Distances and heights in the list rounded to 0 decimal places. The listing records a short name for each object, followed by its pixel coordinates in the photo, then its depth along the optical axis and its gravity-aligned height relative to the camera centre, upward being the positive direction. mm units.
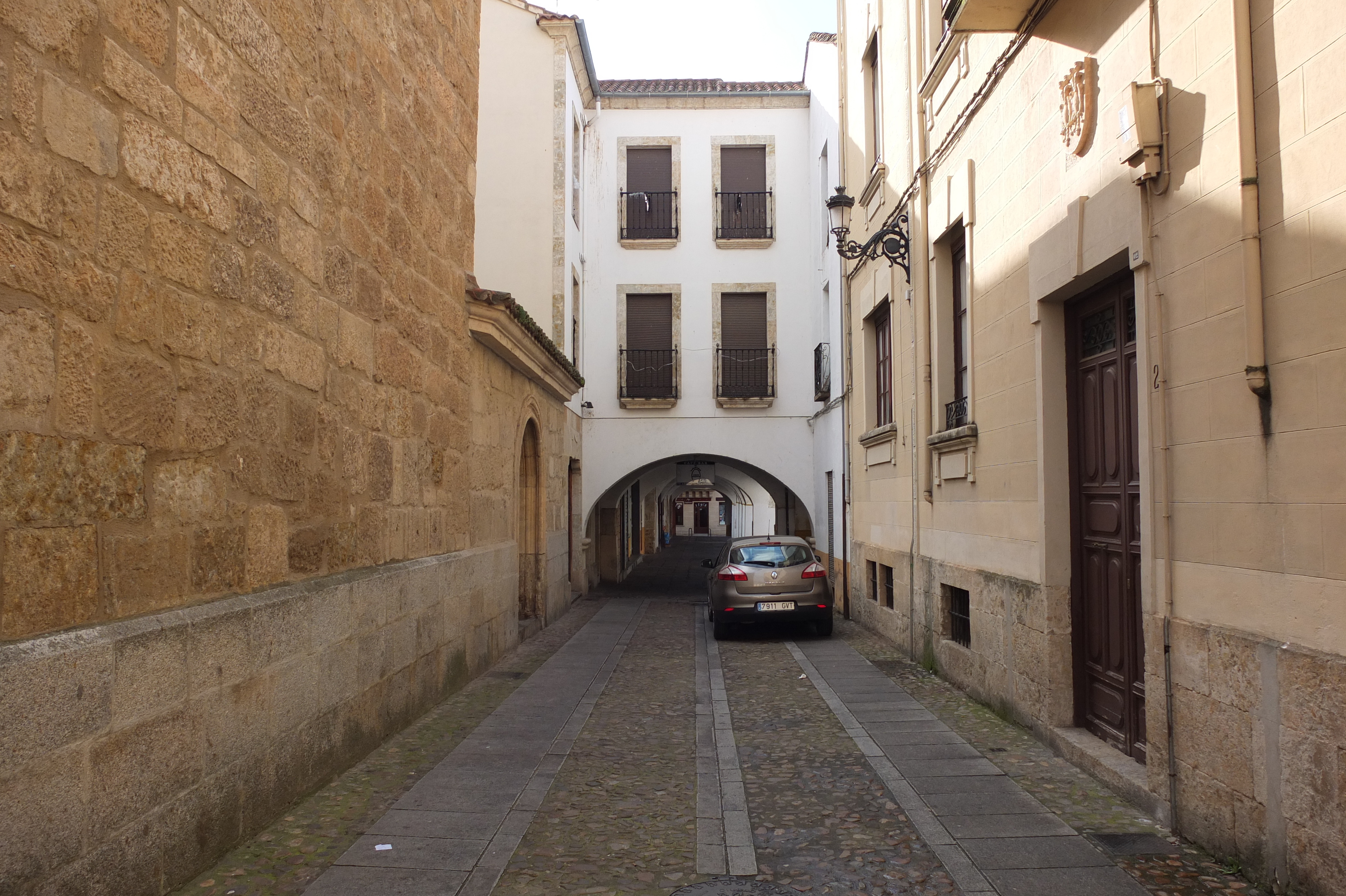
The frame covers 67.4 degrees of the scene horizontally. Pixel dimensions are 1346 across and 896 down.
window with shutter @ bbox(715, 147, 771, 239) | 20078 +6361
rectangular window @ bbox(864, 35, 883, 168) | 13078 +5411
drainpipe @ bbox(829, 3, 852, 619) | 14695 +2400
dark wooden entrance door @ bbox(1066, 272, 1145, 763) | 5820 -1
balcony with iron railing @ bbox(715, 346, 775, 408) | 19812 +2740
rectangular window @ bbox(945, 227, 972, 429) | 9297 +1751
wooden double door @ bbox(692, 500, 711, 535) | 74250 -348
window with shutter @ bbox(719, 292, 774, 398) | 19906 +3278
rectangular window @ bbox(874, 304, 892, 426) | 12648 +1915
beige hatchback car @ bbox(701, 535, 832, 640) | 12531 -957
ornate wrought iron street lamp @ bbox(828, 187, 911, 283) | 10617 +2966
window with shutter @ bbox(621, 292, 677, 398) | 19891 +3240
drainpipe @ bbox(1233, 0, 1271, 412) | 4129 +1219
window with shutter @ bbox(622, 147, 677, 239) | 20156 +6359
